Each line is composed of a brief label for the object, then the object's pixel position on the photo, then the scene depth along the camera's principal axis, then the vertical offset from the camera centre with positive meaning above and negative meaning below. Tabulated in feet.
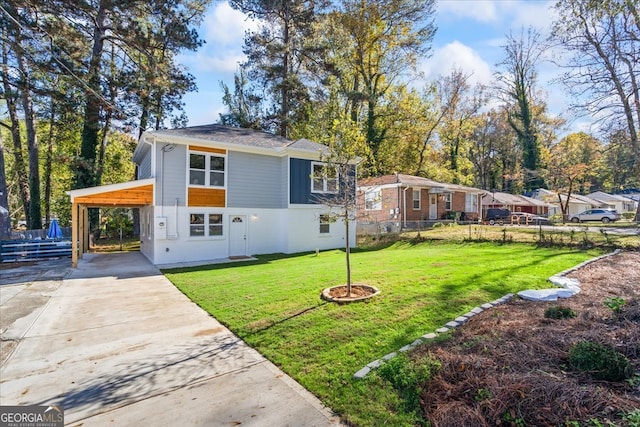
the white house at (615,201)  152.76 +6.49
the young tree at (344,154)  22.08 +4.46
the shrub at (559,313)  15.25 -4.80
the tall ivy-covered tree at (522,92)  100.99 +45.27
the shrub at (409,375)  10.32 -5.65
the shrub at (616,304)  14.92 -4.32
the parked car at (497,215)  92.69 +0.02
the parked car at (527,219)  84.53 -1.23
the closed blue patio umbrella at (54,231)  49.26 -1.98
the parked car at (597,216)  92.43 -0.53
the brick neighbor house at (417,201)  68.60 +3.40
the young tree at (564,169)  87.35 +12.88
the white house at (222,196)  40.68 +2.95
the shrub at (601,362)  10.00 -4.85
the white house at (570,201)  127.13 +5.61
